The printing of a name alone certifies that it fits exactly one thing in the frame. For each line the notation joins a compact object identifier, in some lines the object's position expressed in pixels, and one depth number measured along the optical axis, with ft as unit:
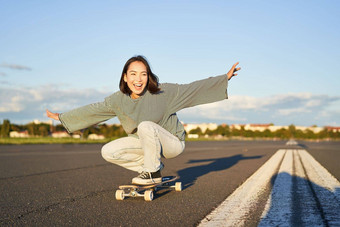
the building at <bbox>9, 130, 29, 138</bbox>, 301.35
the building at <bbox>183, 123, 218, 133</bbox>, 626.97
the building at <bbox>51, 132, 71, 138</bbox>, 383.45
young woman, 14.67
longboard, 13.94
